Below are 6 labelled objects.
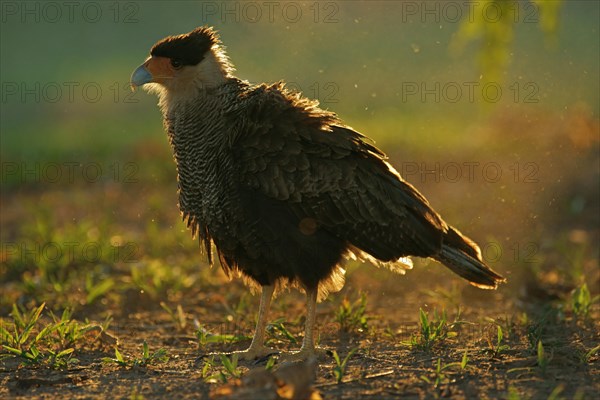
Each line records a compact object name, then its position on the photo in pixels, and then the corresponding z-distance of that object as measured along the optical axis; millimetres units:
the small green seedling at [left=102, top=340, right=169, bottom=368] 9594
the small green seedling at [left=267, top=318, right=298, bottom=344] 10617
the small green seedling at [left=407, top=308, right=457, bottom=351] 9891
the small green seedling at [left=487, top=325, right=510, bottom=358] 9424
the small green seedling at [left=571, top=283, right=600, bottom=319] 11359
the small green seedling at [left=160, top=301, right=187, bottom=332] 11773
